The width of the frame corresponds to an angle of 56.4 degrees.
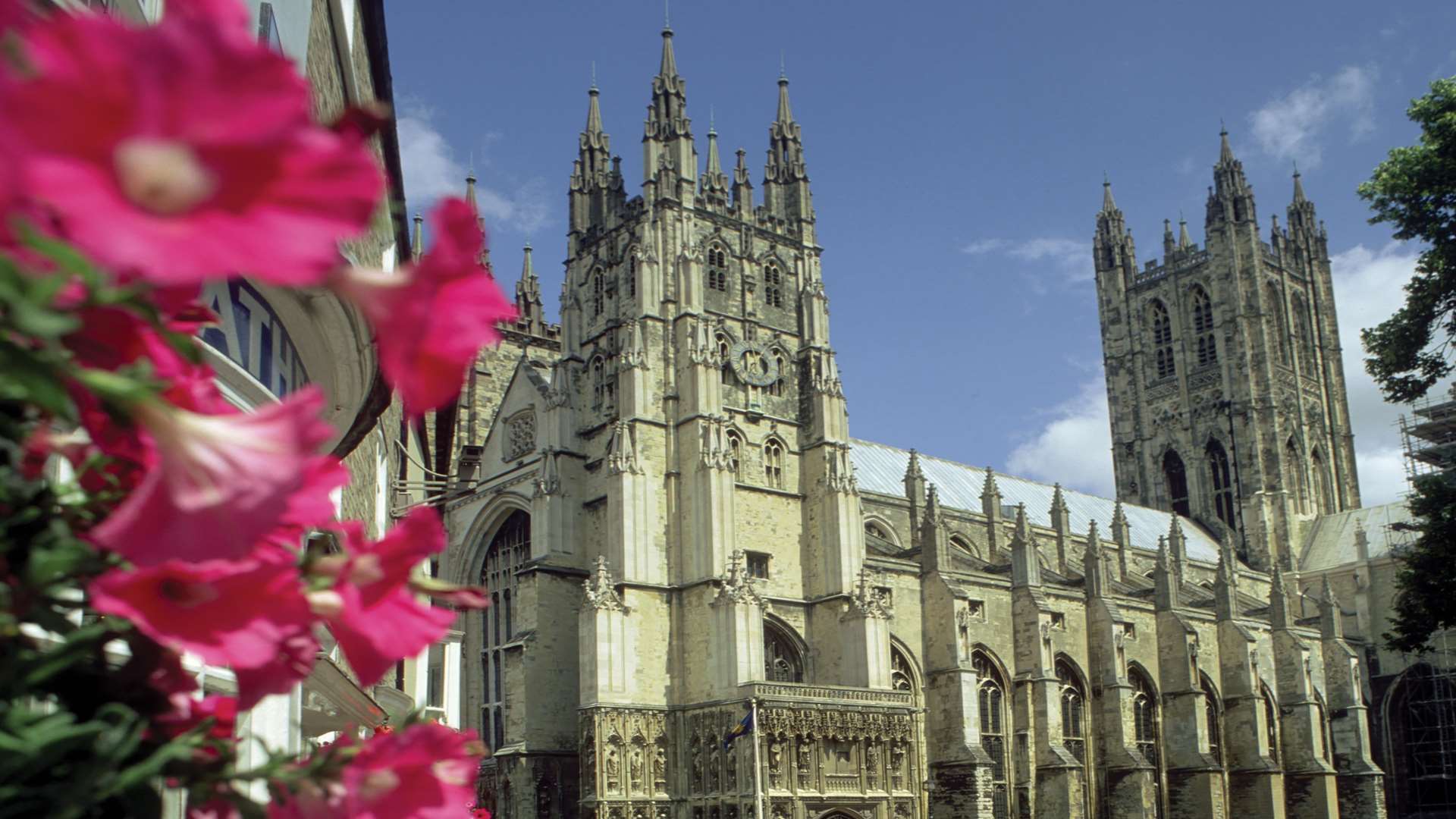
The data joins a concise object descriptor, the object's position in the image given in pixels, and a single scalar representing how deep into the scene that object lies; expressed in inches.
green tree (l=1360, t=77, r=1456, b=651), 859.4
